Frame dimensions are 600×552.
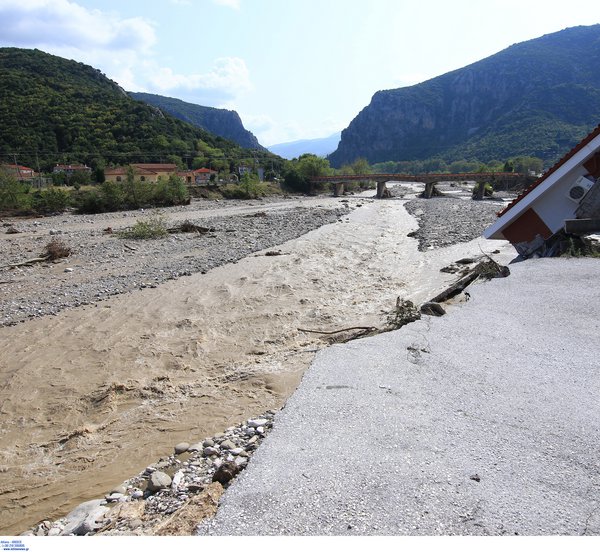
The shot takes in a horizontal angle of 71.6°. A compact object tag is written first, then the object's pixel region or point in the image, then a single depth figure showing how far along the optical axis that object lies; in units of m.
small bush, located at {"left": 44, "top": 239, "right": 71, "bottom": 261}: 20.14
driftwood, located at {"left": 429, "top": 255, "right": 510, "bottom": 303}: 10.31
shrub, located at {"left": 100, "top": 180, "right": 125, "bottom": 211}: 45.03
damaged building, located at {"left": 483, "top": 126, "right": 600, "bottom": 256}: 10.70
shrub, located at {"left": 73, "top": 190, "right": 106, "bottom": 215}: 43.78
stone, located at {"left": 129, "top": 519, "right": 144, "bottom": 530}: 3.85
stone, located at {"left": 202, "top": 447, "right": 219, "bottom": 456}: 5.10
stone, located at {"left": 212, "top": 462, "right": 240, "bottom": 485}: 4.23
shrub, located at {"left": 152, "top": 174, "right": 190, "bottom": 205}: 51.81
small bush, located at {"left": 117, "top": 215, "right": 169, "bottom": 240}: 26.39
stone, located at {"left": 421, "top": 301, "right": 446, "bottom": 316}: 8.59
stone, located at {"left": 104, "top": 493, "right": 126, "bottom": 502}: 4.74
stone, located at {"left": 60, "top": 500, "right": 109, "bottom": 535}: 4.04
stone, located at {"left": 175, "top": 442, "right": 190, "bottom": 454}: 5.76
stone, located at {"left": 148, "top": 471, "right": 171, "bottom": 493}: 4.65
